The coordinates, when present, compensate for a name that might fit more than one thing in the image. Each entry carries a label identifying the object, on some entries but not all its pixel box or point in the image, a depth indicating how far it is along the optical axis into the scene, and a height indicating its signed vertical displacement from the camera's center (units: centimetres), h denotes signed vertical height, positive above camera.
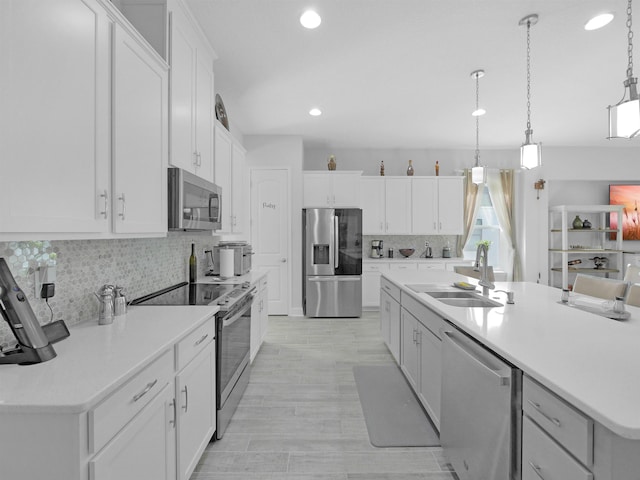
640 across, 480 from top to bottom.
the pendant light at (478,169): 333 +76
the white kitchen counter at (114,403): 94 -53
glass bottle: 321 -26
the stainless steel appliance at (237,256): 359 -17
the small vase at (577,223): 600 +31
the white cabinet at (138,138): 154 +52
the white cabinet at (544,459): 101 -70
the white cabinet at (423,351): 218 -81
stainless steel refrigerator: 534 -34
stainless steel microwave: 210 +26
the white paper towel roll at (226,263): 344 -23
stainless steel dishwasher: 131 -75
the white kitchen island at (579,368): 90 -44
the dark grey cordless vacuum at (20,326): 116 -29
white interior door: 539 +29
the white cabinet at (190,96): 215 +103
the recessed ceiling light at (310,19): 245 +161
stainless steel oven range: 215 -62
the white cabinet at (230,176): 312 +64
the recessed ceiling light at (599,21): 249 +163
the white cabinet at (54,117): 101 +42
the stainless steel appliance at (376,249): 605 -15
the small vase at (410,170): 598 +123
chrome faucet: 259 -27
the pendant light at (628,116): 167 +62
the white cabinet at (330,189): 553 +83
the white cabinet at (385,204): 594 +63
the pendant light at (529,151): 254 +67
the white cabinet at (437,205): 595 +62
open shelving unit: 584 -2
